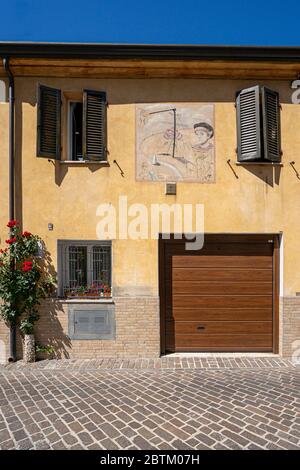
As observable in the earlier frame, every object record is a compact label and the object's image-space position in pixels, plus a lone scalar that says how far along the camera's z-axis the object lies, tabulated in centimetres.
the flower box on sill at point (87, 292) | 609
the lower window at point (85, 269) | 611
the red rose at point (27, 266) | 553
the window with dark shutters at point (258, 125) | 583
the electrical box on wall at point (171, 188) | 596
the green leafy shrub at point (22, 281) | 569
